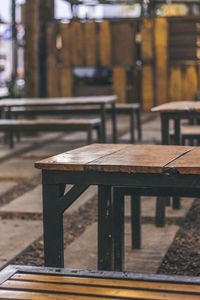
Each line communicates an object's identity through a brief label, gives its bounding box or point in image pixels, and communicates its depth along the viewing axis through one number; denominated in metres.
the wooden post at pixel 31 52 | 10.59
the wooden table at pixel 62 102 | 8.13
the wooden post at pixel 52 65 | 15.27
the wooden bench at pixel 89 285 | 2.07
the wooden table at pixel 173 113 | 4.66
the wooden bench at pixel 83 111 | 9.38
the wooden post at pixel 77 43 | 15.04
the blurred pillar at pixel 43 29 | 15.52
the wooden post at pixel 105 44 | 14.83
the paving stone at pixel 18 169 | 7.10
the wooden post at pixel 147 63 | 14.82
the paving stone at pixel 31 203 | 5.47
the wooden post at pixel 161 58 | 14.78
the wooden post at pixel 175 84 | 14.79
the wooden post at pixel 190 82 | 14.69
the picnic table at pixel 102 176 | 2.52
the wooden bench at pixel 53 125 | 7.80
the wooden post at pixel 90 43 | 14.90
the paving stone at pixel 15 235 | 4.20
